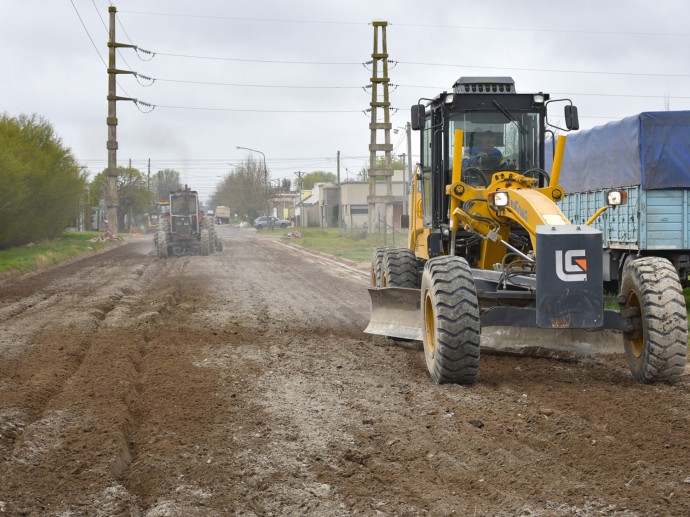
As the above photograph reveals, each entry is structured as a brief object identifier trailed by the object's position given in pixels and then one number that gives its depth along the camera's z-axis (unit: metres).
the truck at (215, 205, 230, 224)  136.18
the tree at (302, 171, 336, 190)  180.51
